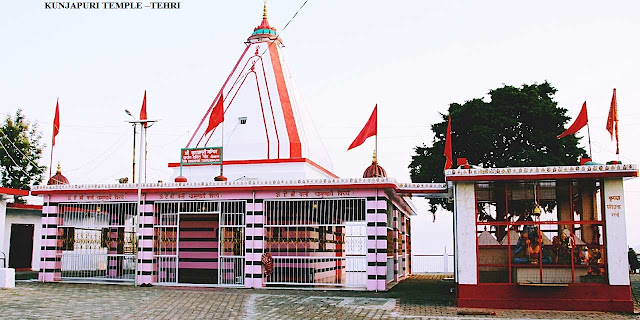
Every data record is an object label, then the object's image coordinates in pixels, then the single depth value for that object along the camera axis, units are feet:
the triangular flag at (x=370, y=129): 66.95
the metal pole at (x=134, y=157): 85.95
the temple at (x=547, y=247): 51.08
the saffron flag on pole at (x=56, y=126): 76.43
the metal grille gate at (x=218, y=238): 67.72
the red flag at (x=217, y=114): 74.54
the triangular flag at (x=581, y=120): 58.85
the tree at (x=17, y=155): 110.73
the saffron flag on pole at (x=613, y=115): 56.13
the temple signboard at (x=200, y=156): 76.43
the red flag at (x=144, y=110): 71.61
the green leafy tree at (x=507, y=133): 95.14
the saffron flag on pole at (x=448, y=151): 63.36
